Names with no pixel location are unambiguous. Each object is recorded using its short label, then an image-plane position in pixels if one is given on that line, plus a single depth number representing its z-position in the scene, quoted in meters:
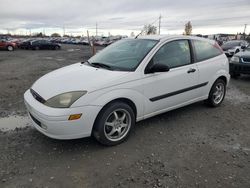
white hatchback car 2.58
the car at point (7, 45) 21.01
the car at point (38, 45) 23.25
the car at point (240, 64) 6.71
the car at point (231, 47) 13.25
